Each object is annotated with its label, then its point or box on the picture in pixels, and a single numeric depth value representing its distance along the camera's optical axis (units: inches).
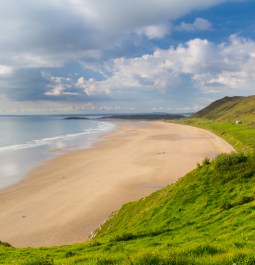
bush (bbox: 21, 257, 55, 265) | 382.3
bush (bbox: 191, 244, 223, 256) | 380.2
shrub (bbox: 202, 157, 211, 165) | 1050.6
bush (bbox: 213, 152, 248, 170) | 981.4
